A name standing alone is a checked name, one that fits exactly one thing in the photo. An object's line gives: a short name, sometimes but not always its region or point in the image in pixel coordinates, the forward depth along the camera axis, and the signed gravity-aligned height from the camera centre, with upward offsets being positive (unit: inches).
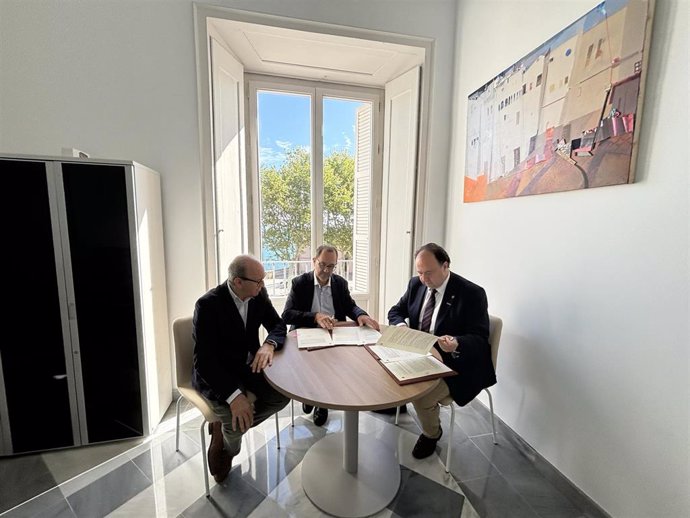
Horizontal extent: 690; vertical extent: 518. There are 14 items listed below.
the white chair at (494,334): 68.9 -24.8
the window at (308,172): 112.4 +17.2
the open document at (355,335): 65.0 -25.4
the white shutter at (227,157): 88.0 +18.5
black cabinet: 63.1 -19.2
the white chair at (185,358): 60.4 -29.1
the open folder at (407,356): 50.9 -25.0
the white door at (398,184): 102.3 +12.6
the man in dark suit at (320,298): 80.2 -21.7
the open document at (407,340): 56.7 -22.5
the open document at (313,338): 62.7 -25.5
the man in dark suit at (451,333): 62.2 -23.5
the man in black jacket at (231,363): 56.4 -27.6
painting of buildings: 48.0 +21.4
